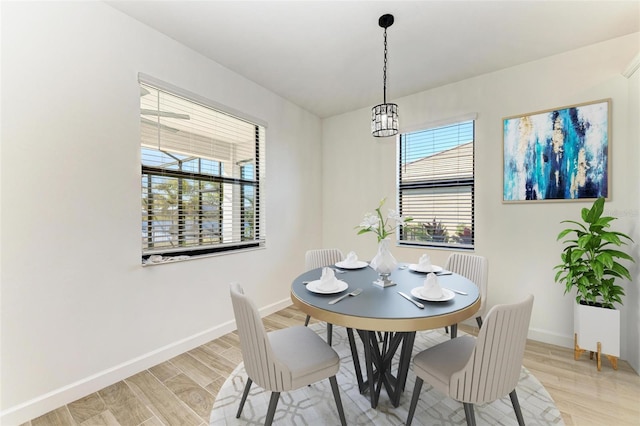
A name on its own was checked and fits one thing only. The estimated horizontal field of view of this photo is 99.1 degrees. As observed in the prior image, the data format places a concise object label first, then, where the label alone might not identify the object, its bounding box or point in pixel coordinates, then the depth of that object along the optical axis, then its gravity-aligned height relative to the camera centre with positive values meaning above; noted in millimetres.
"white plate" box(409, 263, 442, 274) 2154 -458
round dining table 1327 -507
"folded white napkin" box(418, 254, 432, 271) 2170 -419
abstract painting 2404 +558
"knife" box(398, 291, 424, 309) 1444 -494
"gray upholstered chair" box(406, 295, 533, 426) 1203 -701
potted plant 2121 -585
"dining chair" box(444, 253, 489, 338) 2368 -521
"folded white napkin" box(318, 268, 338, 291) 1685 -441
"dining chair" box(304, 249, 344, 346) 2873 -497
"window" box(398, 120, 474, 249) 3158 +329
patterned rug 1657 -1268
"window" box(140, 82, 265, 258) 2311 +337
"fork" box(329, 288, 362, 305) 1517 -497
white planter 2123 -927
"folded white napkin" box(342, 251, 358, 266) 2359 -425
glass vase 1886 -354
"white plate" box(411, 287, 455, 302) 1507 -473
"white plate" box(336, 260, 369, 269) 2291 -458
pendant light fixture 2072 +729
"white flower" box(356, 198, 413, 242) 1869 -84
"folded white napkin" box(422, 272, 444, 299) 1522 -436
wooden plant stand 2166 -1173
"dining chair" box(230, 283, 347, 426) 1330 -803
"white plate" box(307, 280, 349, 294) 1658 -480
